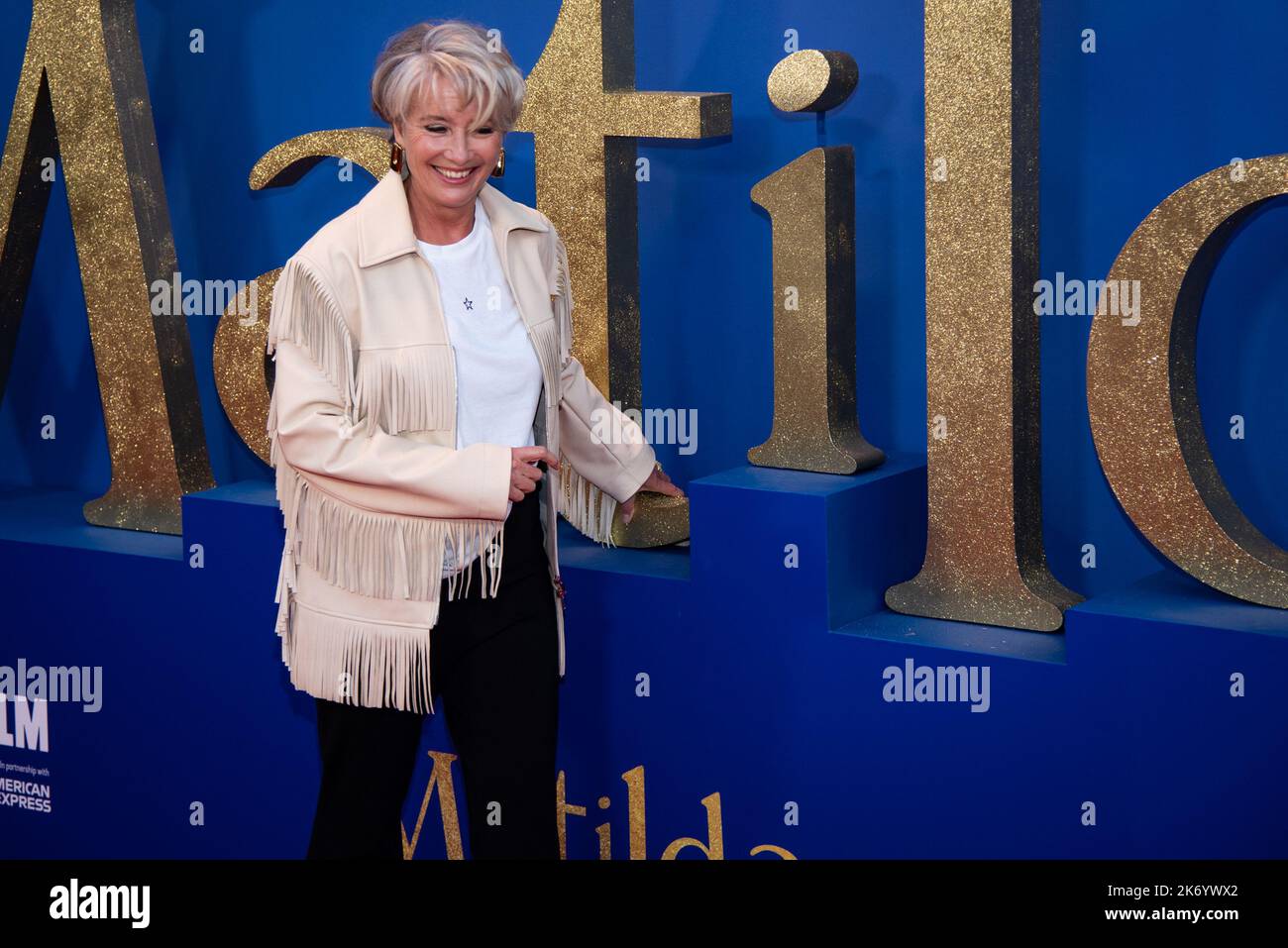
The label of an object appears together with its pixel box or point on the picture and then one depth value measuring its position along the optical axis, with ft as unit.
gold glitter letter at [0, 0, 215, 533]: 11.11
